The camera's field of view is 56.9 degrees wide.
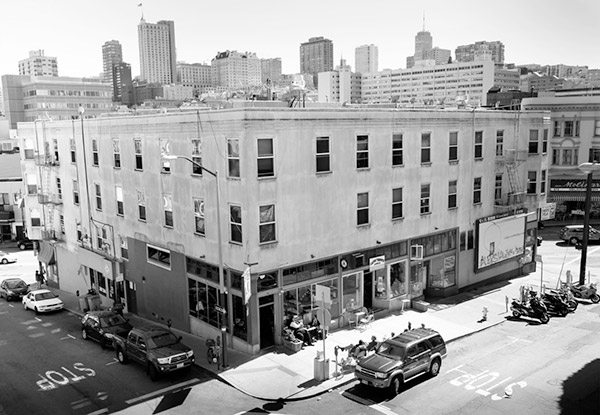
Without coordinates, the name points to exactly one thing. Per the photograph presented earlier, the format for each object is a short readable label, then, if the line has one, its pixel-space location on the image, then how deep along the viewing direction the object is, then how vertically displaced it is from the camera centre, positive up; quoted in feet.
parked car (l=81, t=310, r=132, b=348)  94.17 -35.16
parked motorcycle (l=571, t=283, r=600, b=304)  112.98 -36.91
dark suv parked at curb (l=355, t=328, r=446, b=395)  70.59 -32.05
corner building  85.61 -16.74
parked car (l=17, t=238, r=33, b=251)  227.20 -49.48
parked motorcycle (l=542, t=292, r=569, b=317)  104.47 -36.38
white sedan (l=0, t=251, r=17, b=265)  200.03 -48.68
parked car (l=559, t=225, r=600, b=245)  172.76 -38.55
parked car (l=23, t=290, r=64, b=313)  122.93 -39.66
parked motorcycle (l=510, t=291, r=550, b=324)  100.38 -36.00
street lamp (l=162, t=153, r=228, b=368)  80.18 -22.63
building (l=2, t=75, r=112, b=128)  491.31 +23.94
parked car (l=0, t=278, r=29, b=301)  138.51 -41.41
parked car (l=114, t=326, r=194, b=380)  78.74 -33.41
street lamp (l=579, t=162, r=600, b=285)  102.06 -22.23
